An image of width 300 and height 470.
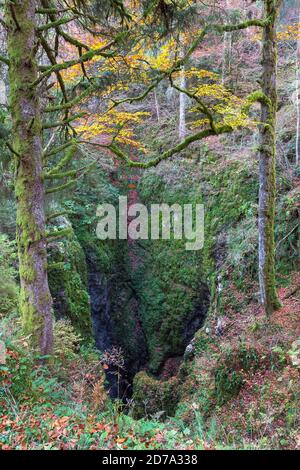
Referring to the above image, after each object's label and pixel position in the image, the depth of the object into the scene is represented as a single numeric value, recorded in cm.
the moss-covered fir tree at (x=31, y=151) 498
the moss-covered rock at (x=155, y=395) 973
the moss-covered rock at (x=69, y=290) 920
